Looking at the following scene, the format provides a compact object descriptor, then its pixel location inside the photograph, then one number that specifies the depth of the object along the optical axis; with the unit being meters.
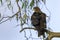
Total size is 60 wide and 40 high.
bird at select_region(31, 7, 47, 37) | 9.04
